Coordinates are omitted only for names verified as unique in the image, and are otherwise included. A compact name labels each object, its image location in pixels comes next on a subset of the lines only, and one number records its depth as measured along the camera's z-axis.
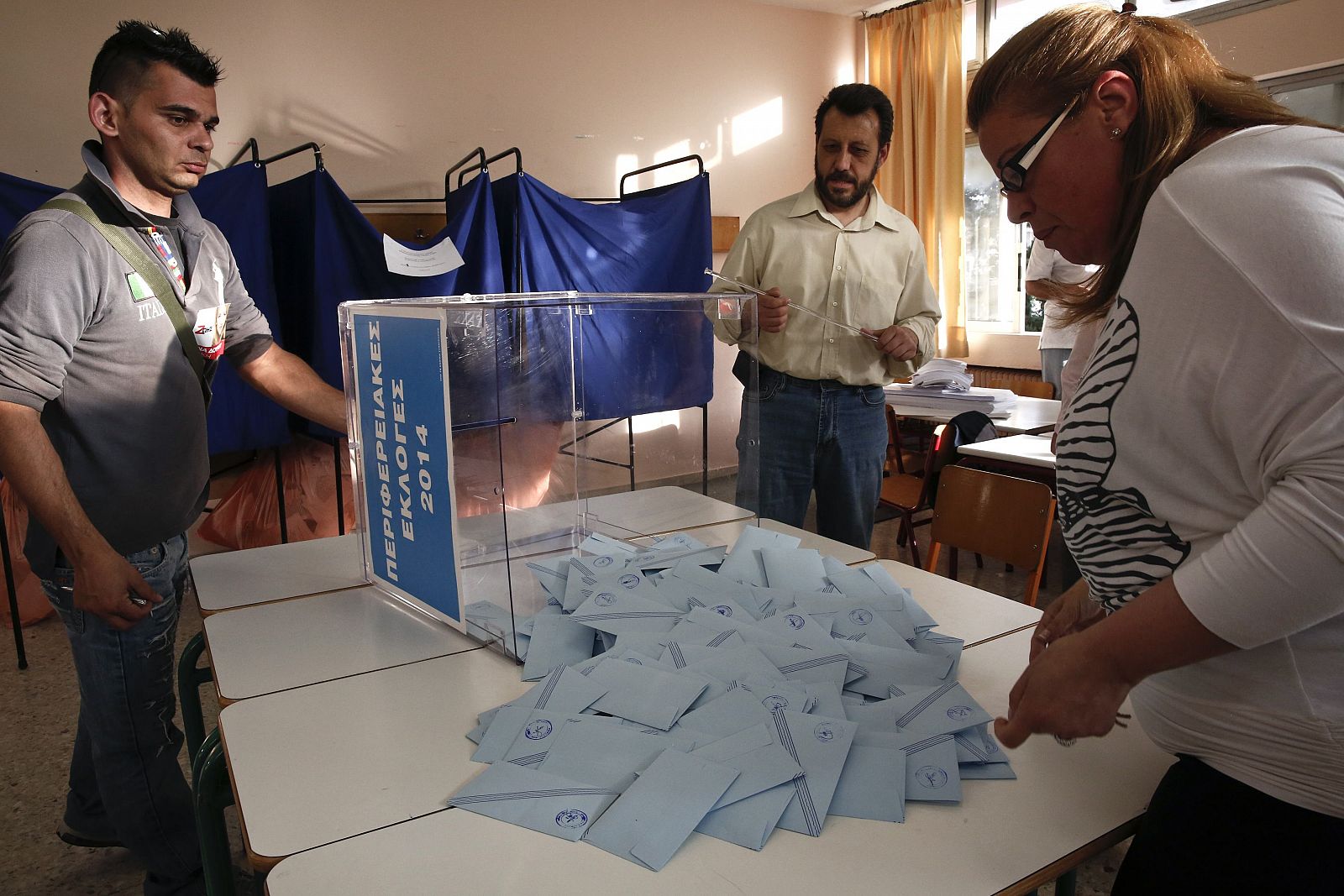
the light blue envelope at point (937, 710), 0.96
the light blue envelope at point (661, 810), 0.80
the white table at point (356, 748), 0.88
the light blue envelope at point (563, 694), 1.03
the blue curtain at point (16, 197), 2.88
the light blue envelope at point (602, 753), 0.90
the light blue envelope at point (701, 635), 1.16
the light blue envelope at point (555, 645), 1.19
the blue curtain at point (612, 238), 3.80
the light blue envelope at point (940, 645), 1.17
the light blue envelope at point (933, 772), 0.87
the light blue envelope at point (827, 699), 0.99
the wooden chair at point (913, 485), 3.51
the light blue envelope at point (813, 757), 0.84
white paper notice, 3.42
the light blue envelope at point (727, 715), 0.96
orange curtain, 5.41
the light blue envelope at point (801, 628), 1.17
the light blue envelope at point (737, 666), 1.06
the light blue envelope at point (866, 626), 1.21
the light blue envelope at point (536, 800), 0.84
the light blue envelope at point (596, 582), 1.31
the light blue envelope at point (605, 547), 1.56
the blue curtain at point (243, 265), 3.25
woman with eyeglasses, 0.61
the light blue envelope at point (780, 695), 0.99
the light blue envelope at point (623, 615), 1.21
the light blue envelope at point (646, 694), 0.98
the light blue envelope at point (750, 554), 1.44
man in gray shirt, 1.37
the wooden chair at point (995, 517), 2.02
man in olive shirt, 2.34
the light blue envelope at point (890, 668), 1.08
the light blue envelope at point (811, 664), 1.07
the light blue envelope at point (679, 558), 1.44
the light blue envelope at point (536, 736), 0.96
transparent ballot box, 1.31
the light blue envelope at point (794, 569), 1.41
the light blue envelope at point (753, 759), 0.86
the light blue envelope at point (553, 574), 1.36
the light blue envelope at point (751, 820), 0.81
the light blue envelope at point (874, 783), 0.85
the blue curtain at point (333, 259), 3.40
